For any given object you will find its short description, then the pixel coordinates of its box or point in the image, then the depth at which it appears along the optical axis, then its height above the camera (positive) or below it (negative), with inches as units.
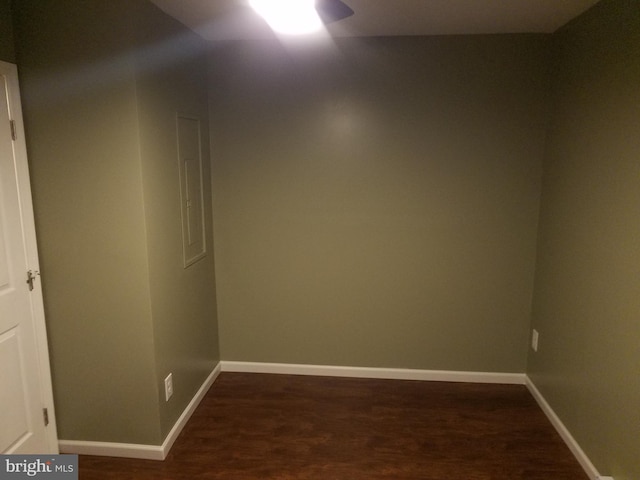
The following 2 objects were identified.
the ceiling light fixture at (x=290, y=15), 78.7 +31.3
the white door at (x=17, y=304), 80.2 -23.2
